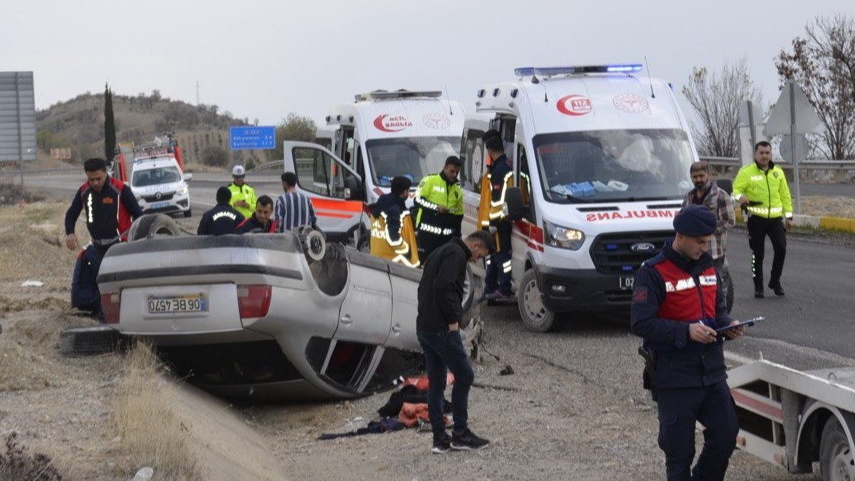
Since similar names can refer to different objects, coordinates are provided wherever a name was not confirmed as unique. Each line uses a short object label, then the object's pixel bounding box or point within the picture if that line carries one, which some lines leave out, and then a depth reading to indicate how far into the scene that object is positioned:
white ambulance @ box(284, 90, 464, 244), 20.94
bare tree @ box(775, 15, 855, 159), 45.12
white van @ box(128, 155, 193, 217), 44.62
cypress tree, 93.25
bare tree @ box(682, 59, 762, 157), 48.72
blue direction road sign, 75.69
